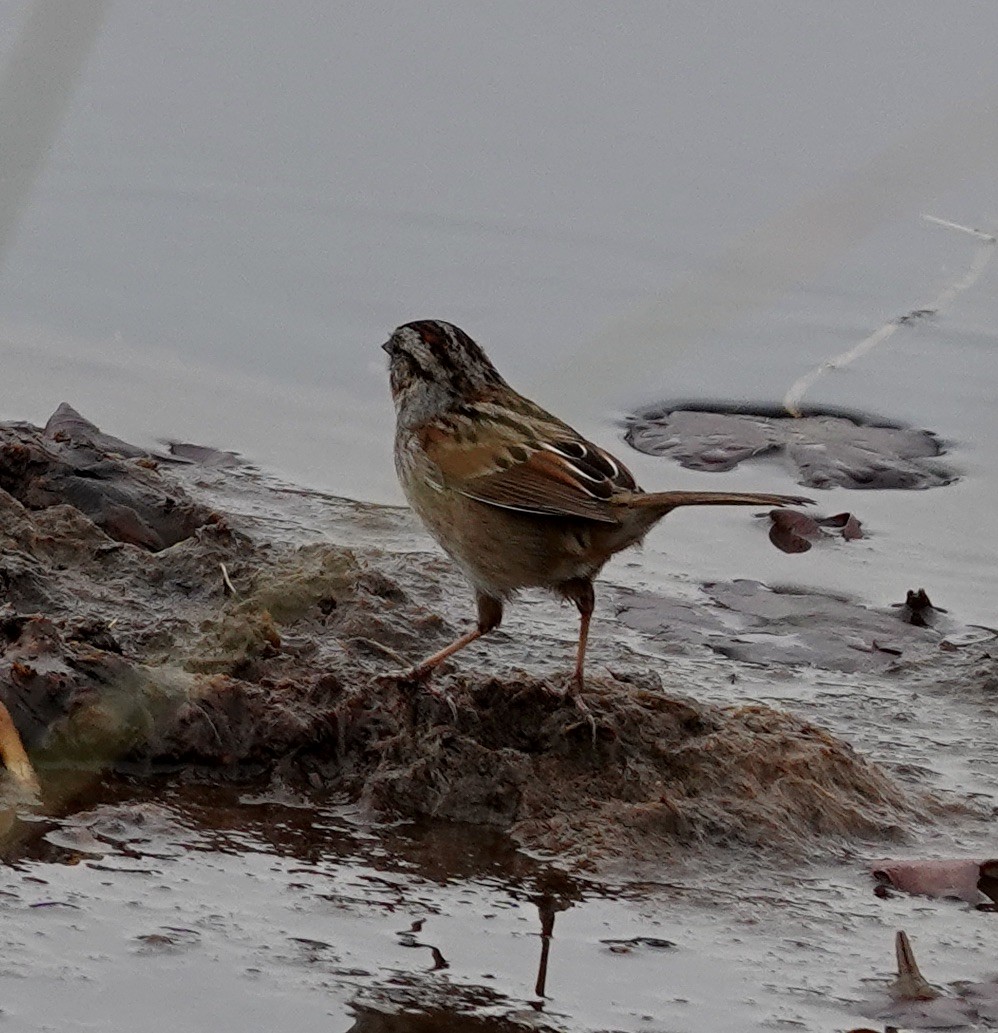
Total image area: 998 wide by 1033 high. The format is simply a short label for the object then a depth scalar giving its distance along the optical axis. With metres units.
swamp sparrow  9.29
